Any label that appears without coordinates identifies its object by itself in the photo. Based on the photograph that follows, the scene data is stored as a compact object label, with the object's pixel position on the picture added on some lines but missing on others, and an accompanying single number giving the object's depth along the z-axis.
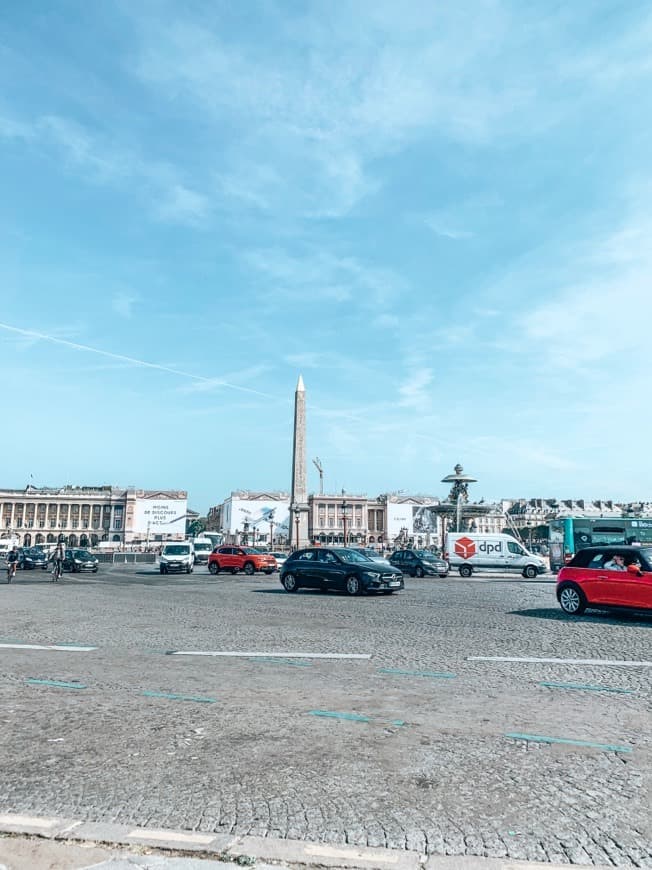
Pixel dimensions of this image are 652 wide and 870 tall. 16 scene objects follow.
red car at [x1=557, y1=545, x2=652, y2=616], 13.26
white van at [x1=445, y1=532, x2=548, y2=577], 36.88
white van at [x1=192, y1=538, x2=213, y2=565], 55.00
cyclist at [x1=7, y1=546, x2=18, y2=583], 29.44
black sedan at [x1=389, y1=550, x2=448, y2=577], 35.53
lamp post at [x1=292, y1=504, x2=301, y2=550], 63.84
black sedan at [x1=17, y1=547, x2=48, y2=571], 42.97
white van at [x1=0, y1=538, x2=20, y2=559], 77.31
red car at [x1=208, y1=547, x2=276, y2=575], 38.41
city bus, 44.25
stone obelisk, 58.44
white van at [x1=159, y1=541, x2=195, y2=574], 39.88
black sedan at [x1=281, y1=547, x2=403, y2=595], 20.66
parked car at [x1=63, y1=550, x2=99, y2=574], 39.66
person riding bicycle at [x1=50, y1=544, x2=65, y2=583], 28.42
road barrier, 59.72
